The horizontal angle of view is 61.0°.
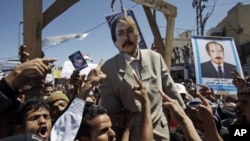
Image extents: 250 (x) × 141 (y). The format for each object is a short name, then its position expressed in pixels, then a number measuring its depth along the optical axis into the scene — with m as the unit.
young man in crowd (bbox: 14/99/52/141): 1.20
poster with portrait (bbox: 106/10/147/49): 2.16
